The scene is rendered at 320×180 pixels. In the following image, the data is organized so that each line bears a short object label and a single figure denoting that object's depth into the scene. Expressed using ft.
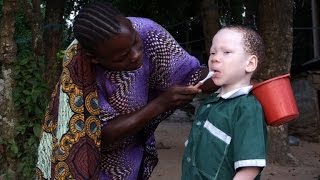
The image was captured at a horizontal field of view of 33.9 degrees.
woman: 5.51
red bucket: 5.18
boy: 5.11
